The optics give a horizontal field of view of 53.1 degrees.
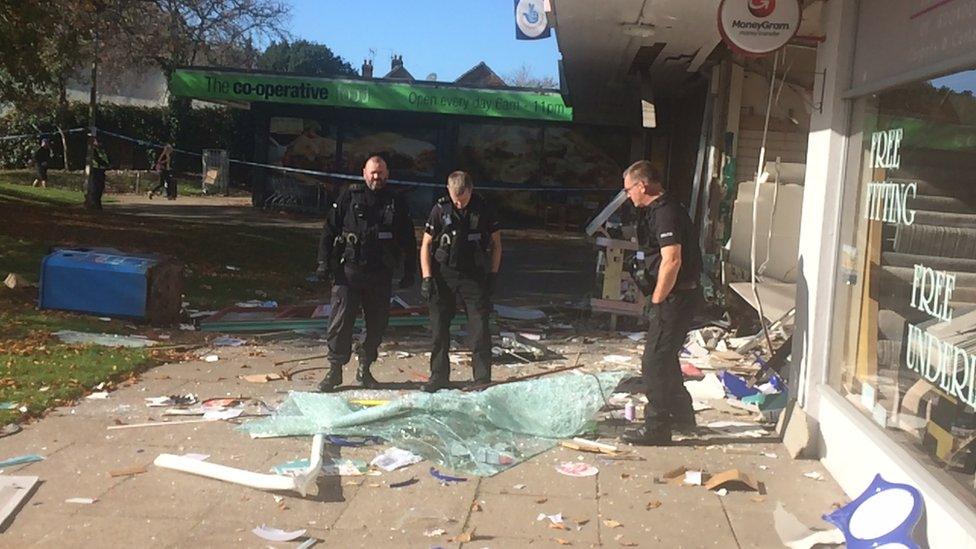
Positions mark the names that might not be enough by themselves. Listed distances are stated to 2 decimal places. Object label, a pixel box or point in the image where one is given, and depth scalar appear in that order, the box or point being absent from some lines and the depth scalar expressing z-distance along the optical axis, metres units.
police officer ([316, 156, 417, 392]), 7.79
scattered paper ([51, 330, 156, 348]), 9.27
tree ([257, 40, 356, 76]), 72.19
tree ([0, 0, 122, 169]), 13.62
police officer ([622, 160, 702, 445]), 6.49
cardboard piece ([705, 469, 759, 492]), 5.77
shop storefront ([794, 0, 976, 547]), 4.63
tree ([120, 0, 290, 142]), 31.77
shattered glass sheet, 6.36
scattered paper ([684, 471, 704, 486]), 5.86
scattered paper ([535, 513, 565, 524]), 5.23
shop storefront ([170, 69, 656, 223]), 26.53
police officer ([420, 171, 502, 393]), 7.75
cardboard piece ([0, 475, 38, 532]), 5.12
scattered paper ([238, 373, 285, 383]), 8.23
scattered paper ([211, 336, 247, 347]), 9.70
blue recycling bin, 10.16
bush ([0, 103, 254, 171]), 34.09
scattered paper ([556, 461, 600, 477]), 6.04
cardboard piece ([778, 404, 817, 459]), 6.36
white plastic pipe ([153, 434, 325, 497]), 5.47
